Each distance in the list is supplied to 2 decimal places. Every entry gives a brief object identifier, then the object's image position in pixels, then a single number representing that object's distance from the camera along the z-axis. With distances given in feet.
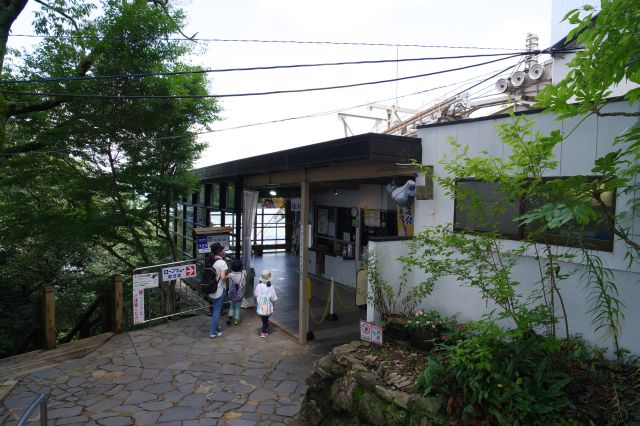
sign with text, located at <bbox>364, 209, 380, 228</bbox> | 36.04
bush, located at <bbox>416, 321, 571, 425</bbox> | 11.21
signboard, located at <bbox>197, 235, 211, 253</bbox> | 34.45
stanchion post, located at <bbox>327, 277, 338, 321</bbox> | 30.46
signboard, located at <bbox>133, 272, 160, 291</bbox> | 27.20
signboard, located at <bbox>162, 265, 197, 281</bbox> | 28.89
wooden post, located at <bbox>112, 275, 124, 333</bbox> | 27.30
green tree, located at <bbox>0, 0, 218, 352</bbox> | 33.42
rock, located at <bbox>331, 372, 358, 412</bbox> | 15.53
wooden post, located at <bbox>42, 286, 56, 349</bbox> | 24.93
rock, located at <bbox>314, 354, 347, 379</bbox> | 16.83
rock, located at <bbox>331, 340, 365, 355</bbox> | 17.97
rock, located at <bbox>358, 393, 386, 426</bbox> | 14.14
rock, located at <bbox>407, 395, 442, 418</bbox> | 12.61
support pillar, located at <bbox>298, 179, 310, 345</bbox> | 25.89
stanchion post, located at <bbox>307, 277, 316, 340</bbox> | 26.40
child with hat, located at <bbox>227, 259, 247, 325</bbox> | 29.01
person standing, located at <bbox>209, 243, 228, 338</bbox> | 27.02
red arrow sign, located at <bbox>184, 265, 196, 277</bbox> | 30.20
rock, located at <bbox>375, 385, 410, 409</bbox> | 13.52
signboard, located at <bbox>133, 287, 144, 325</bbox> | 27.11
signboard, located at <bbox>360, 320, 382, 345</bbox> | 17.92
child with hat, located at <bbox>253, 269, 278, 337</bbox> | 26.35
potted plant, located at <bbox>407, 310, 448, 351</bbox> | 16.96
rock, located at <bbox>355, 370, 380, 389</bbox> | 14.93
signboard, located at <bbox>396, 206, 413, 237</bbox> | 21.90
